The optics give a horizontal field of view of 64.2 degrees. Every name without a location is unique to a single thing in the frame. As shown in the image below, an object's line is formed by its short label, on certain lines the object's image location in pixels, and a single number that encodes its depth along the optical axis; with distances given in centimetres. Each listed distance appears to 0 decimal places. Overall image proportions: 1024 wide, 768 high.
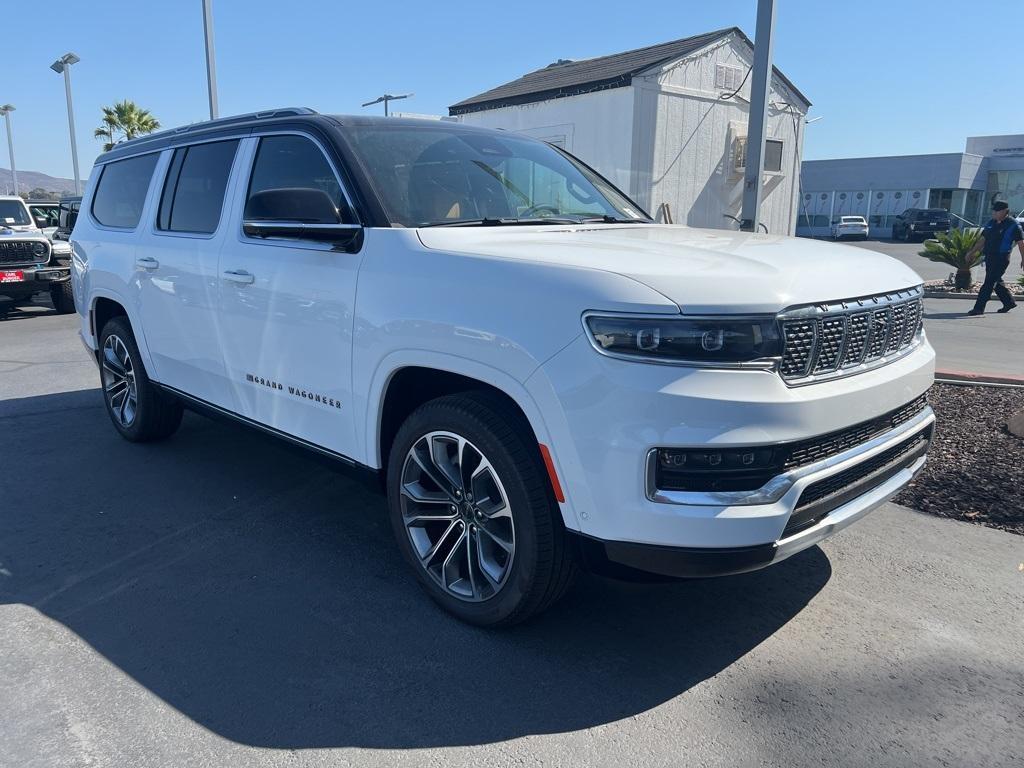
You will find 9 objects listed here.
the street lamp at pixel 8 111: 4944
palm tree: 4172
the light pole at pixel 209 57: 1519
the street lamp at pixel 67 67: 2992
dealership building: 4803
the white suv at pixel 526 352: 256
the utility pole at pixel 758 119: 793
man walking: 1271
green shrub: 1498
